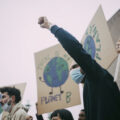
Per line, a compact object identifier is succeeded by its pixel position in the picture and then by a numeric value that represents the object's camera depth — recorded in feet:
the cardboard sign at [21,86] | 13.34
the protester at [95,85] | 5.49
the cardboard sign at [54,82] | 9.78
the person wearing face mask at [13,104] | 11.18
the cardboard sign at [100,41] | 7.03
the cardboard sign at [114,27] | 11.73
